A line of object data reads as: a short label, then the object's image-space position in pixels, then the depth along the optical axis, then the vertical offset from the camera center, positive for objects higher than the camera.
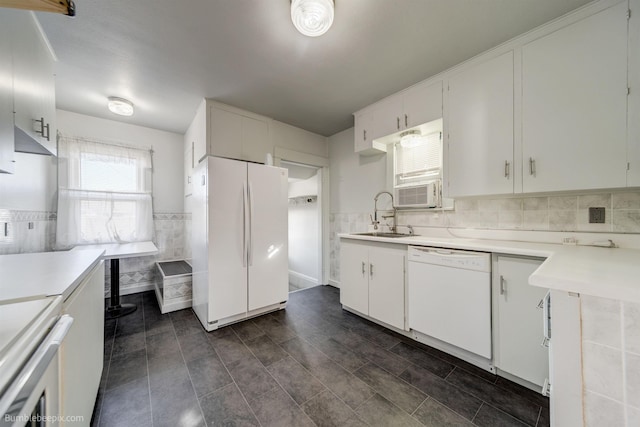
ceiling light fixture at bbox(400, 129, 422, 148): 2.47 +0.85
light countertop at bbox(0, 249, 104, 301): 0.84 -0.28
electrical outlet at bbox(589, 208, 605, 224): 1.62 -0.02
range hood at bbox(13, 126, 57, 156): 1.41 +0.51
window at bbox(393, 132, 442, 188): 2.48 +0.62
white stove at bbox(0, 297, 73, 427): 0.45 -0.35
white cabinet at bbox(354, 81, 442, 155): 2.22 +1.11
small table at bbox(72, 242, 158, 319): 2.55 -0.67
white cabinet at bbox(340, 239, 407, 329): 2.18 -0.71
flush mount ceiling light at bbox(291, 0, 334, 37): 1.37 +1.26
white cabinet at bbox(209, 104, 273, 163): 2.65 +1.02
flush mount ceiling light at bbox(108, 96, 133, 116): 2.61 +1.30
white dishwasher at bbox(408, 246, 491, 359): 1.66 -0.68
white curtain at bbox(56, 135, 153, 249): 2.86 +0.31
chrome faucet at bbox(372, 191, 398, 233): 2.89 +0.00
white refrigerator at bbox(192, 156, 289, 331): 2.30 -0.29
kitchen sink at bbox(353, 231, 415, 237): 2.69 -0.26
